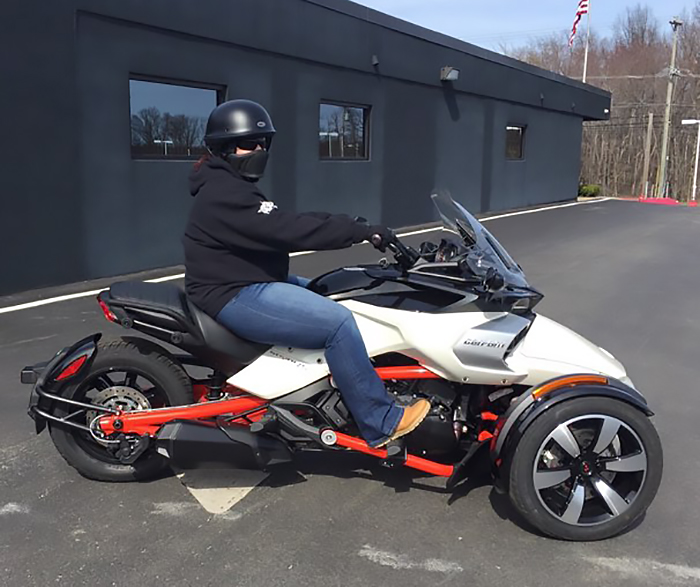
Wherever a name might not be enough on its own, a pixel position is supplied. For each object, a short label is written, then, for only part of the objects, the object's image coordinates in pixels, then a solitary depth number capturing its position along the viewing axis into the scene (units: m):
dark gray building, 8.19
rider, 3.05
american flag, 29.27
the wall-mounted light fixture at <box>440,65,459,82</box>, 16.83
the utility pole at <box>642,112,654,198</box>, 36.28
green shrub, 30.35
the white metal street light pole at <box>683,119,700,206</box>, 33.71
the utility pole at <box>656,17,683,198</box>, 32.53
